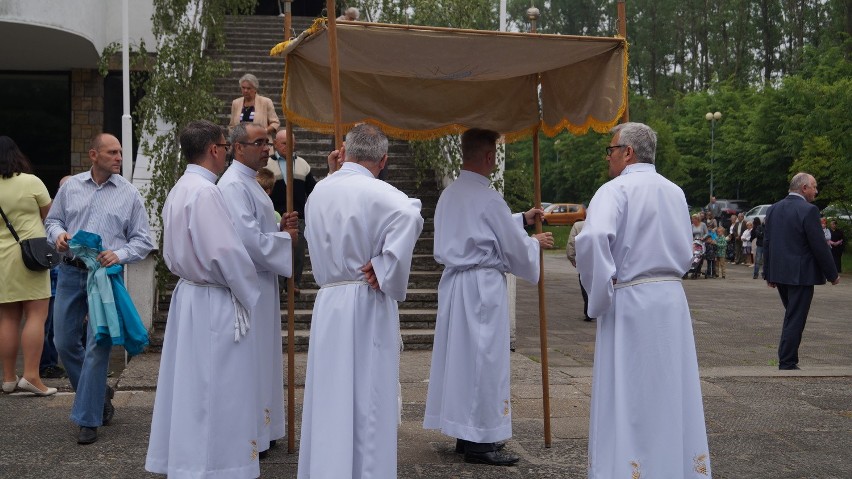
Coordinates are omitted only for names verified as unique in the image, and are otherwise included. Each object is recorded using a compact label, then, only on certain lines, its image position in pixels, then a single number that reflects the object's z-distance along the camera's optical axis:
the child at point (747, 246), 34.26
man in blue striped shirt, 7.31
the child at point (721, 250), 28.00
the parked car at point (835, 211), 33.75
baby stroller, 27.44
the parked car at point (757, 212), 42.18
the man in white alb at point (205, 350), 5.79
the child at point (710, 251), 28.06
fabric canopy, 6.88
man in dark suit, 10.77
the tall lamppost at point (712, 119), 49.81
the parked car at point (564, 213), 51.31
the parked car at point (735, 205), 48.17
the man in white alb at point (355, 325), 5.42
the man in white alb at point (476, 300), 6.89
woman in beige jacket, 10.64
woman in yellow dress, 8.49
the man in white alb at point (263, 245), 6.52
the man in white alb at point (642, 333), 5.70
